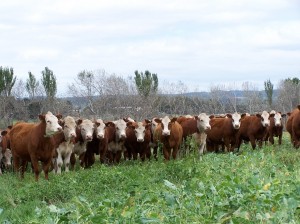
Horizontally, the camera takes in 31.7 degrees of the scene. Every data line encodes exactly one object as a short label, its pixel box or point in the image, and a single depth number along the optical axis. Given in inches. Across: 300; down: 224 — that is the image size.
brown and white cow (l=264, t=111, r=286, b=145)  885.8
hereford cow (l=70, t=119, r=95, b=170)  700.7
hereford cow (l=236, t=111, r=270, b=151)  800.9
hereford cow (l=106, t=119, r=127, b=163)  759.1
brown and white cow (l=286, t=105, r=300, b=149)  754.8
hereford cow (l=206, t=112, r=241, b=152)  799.7
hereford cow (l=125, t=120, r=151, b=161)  746.2
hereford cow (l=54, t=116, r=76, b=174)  641.0
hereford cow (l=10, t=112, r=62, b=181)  554.6
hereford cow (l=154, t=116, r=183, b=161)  684.1
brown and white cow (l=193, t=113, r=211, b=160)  754.2
